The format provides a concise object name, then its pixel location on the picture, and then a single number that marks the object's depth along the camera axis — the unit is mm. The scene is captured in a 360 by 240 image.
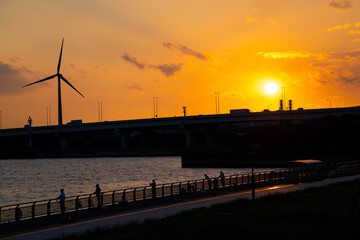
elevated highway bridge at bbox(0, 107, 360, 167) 136000
